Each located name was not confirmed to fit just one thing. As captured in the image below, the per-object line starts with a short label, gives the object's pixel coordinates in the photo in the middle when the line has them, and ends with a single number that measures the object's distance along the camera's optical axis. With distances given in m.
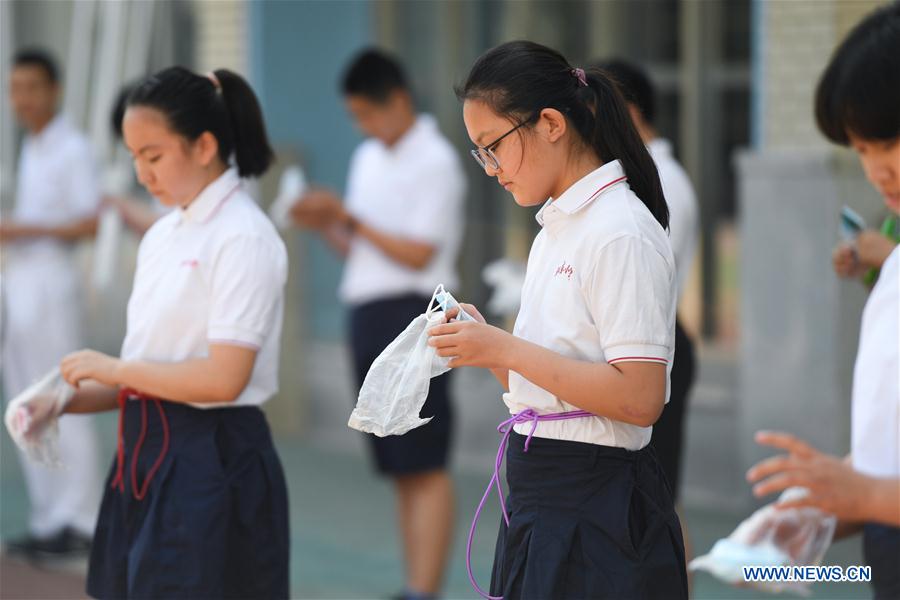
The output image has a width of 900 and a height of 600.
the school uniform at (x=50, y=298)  11.21
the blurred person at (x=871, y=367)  3.83
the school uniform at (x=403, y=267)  9.73
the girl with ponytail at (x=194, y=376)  6.12
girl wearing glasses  4.80
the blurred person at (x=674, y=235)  8.00
